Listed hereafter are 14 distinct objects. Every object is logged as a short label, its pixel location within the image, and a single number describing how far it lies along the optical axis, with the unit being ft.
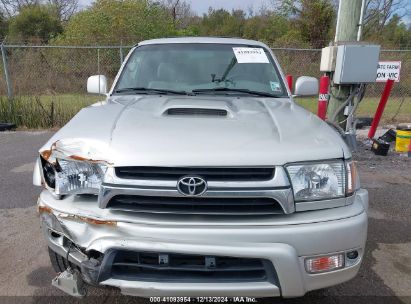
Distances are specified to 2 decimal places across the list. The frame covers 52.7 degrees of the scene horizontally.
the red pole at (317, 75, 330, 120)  22.38
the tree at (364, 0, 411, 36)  99.98
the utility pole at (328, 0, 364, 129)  22.91
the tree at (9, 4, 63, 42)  102.68
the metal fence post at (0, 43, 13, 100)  36.22
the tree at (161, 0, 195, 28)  129.70
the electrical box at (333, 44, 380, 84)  21.18
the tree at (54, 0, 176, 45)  72.23
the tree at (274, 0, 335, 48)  98.17
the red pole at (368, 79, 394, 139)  25.96
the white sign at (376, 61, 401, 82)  30.68
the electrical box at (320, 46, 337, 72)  22.24
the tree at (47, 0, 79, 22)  133.59
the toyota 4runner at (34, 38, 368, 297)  7.09
